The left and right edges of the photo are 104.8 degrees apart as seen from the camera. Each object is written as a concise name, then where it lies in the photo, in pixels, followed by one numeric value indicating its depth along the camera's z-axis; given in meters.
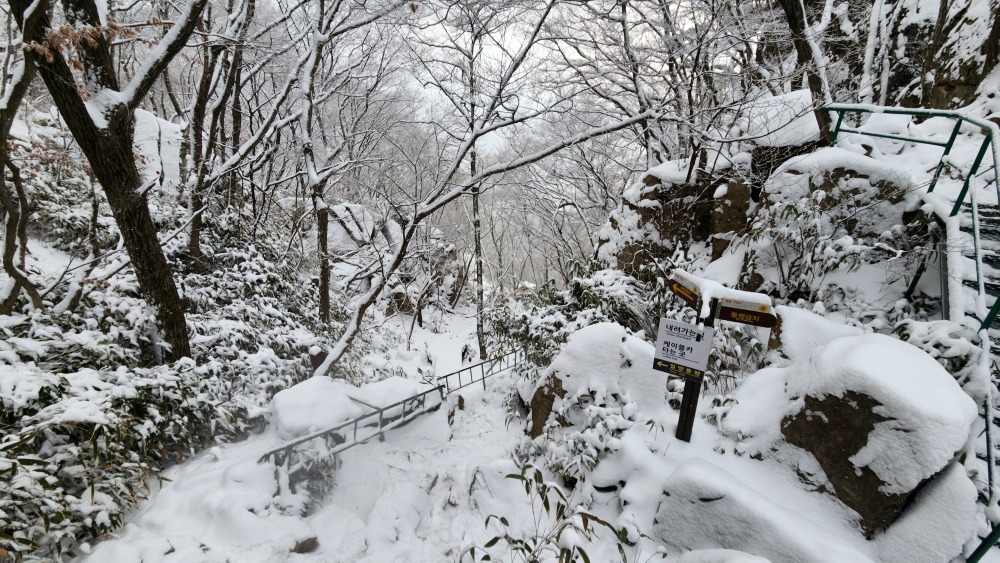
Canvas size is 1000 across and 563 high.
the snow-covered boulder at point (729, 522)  2.36
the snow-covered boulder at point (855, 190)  4.27
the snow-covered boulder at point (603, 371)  3.97
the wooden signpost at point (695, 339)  3.00
